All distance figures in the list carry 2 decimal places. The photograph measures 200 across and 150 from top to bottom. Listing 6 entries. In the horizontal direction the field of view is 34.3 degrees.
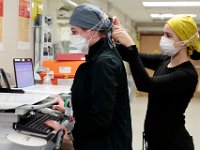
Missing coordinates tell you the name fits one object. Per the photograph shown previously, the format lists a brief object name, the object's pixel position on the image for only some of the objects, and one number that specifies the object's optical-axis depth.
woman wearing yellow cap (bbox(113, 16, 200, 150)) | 1.74
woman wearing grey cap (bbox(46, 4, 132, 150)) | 1.41
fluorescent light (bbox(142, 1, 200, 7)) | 7.09
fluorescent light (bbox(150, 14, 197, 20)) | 9.19
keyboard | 1.59
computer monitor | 2.88
